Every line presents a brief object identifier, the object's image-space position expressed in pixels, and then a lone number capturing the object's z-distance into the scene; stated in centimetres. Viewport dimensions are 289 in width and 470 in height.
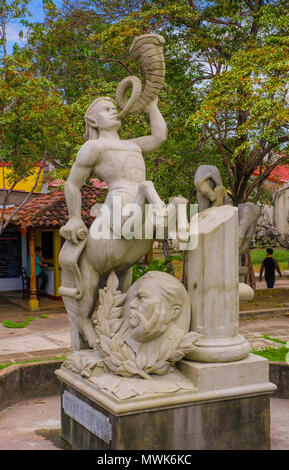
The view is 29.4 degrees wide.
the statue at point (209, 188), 513
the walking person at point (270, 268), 1661
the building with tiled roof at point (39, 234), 1445
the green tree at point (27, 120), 1204
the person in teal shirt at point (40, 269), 1611
